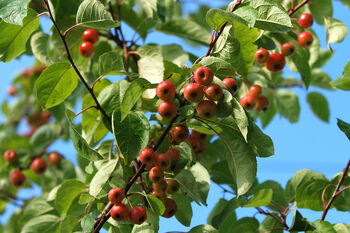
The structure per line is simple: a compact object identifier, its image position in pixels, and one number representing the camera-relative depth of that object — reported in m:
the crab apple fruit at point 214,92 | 1.67
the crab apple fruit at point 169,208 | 2.03
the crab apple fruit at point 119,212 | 1.80
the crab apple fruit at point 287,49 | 2.62
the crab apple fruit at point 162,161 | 1.84
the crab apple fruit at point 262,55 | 2.44
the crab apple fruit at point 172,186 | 2.04
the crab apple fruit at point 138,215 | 1.82
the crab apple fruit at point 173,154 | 1.91
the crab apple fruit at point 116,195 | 1.81
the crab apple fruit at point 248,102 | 2.42
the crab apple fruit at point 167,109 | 1.75
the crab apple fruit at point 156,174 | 1.86
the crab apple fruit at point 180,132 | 1.86
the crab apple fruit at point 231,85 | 1.90
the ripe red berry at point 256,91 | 2.73
